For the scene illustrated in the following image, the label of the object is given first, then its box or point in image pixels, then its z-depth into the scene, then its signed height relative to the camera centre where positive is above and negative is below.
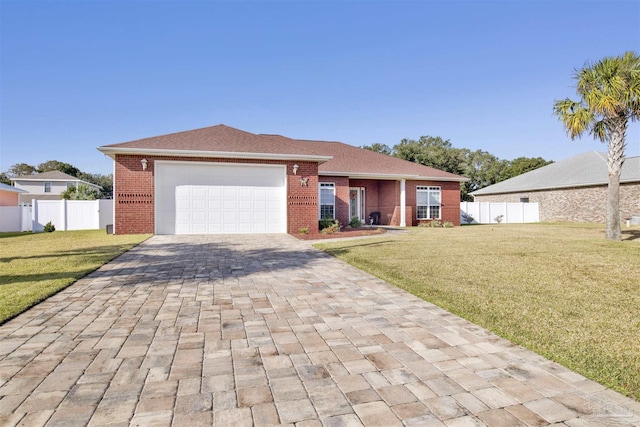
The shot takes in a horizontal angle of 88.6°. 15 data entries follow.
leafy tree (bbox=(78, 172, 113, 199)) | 57.96 +6.95
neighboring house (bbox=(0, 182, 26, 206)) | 22.61 +1.61
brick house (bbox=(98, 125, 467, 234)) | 12.40 +1.28
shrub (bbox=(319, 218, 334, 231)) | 14.62 -0.42
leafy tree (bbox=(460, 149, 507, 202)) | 43.19 +6.18
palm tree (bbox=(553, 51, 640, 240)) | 11.30 +3.76
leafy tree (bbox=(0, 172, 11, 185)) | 51.98 +6.28
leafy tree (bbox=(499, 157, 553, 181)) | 42.12 +6.12
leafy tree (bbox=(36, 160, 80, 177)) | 52.09 +8.05
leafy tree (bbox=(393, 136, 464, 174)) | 35.00 +6.12
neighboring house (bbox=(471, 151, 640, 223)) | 21.00 +1.75
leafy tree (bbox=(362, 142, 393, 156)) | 46.25 +9.47
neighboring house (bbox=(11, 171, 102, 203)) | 36.56 +3.84
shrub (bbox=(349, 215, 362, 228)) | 16.92 -0.45
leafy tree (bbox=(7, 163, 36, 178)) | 55.91 +8.14
